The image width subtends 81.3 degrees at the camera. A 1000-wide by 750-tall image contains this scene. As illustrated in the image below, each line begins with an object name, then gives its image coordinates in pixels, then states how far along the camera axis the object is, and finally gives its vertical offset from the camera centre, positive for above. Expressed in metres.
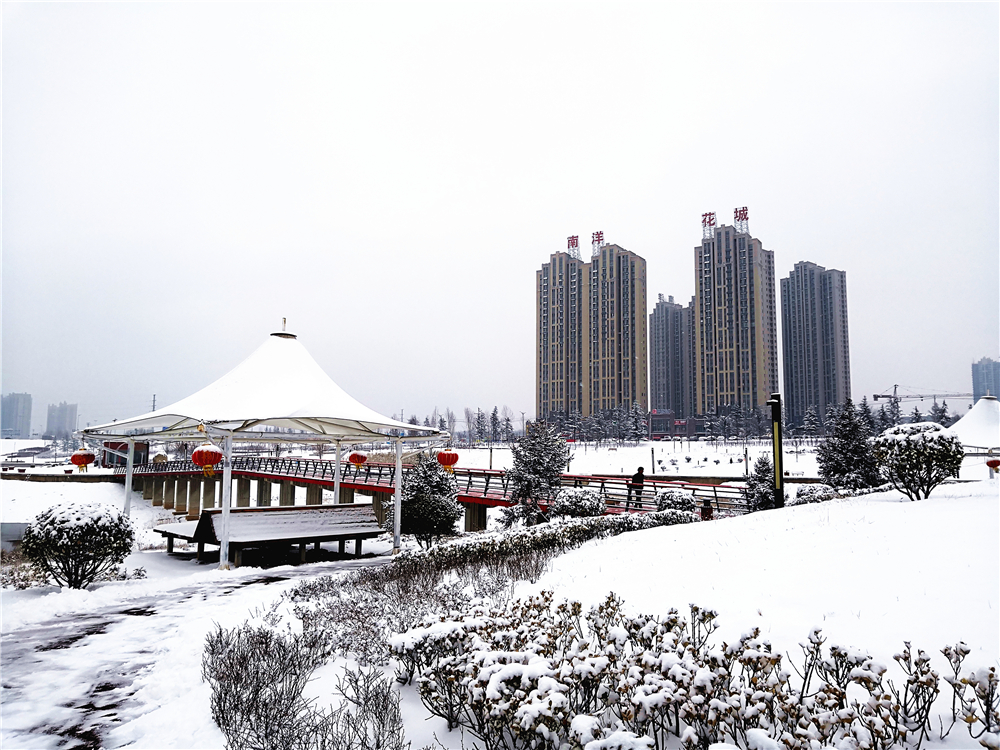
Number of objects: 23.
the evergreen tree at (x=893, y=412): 75.81 +2.35
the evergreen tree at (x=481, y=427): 102.12 -0.08
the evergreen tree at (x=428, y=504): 17.16 -2.31
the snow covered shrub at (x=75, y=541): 10.23 -2.09
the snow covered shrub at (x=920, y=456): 13.05 -0.60
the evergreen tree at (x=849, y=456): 24.47 -1.17
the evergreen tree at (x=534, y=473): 20.21 -1.61
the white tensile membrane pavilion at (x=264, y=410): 14.48 +0.37
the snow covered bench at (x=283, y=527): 15.21 -2.83
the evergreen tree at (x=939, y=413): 71.00 +2.05
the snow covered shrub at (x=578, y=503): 17.67 -2.32
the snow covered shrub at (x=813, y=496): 18.77 -2.28
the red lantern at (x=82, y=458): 22.05 -1.33
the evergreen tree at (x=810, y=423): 76.06 +0.79
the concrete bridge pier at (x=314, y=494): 36.53 -4.39
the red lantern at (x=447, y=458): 17.91 -0.97
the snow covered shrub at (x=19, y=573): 10.79 -2.92
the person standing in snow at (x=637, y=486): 20.77 -2.14
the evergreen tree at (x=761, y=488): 21.45 -2.28
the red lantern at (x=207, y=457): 15.36 -0.86
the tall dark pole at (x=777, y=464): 18.19 -1.12
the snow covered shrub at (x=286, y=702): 4.01 -2.14
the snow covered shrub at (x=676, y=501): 18.66 -2.36
